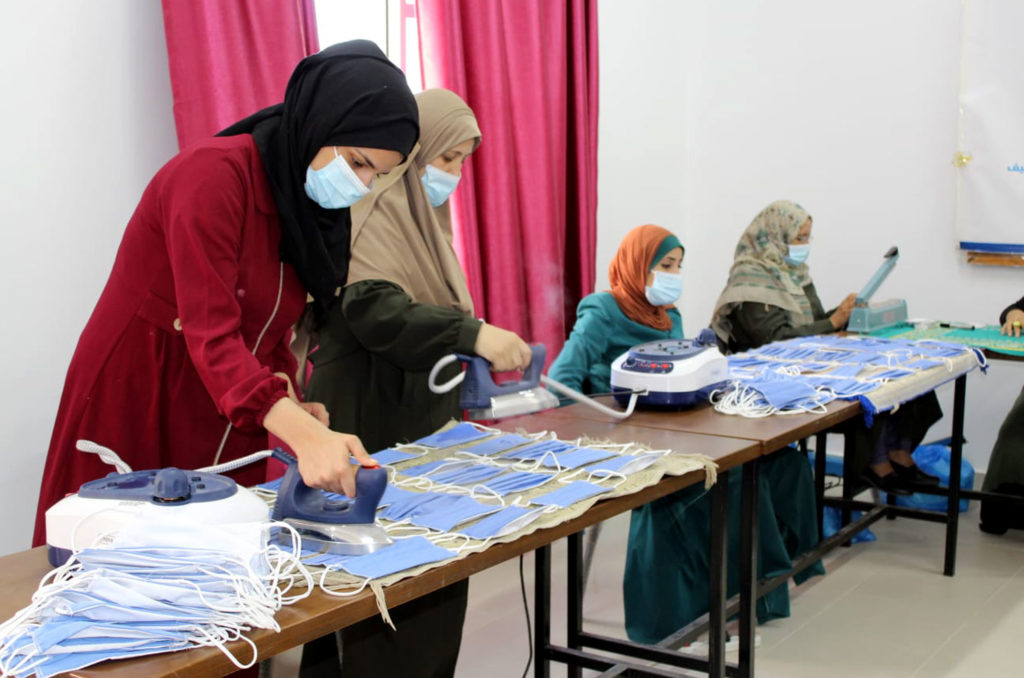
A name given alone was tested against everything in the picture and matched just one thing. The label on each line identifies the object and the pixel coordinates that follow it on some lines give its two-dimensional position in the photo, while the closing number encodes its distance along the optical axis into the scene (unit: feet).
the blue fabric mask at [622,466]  5.60
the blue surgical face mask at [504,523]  4.57
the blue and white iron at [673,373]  7.59
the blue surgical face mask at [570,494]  5.06
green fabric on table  10.64
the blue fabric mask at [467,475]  5.42
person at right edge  11.72
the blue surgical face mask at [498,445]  6.11
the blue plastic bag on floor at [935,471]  12.48
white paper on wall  13.53
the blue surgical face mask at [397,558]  4.07
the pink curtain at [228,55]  8.52
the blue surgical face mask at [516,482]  5.29
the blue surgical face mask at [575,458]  5.79
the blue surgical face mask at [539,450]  5.99
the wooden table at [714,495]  6.84
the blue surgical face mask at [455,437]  6.31
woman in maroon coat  4.82
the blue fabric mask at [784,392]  7.75
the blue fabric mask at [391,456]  5.87
